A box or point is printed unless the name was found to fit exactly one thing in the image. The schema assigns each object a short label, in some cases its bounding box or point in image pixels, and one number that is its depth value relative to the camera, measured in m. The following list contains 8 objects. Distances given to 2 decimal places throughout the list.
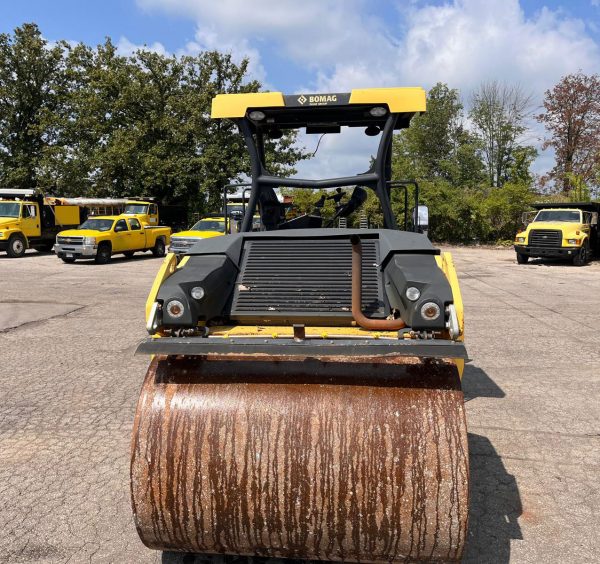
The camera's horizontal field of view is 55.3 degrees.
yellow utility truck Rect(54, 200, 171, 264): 19.91
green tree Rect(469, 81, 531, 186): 46.88
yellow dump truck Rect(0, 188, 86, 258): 22.20
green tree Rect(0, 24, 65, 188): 41.66
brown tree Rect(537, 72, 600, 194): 40.06
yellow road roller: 2.35
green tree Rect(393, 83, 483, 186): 48.38
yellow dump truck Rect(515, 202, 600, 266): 20.52
